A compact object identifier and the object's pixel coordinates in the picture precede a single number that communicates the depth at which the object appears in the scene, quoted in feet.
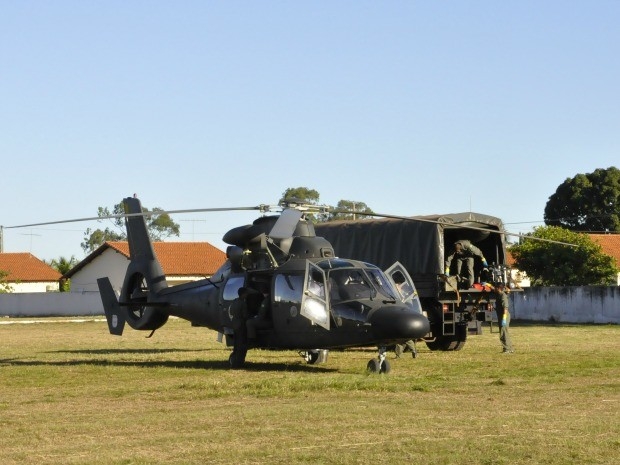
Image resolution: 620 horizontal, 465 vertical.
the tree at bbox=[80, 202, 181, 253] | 411.54
